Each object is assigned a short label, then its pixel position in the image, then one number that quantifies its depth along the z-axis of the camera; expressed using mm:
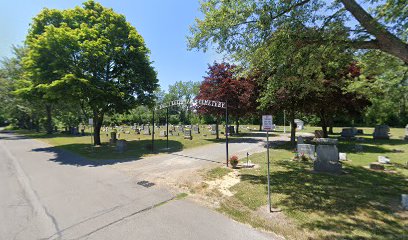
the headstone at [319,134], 18578
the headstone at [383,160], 10336
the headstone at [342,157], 11473
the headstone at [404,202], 5289
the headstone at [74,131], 33000
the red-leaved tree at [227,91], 19728
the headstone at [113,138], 20984
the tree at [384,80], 10381
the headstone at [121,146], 15523
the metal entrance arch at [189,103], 11928
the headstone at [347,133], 21997
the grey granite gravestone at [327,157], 8852
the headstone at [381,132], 20875
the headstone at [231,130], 30183
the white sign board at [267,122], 5738
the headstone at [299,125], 37469
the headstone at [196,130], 31312
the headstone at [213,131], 27812
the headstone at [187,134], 23478
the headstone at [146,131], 31275
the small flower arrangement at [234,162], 10102
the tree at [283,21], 5926
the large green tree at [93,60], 15008
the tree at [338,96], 14688
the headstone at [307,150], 11870
